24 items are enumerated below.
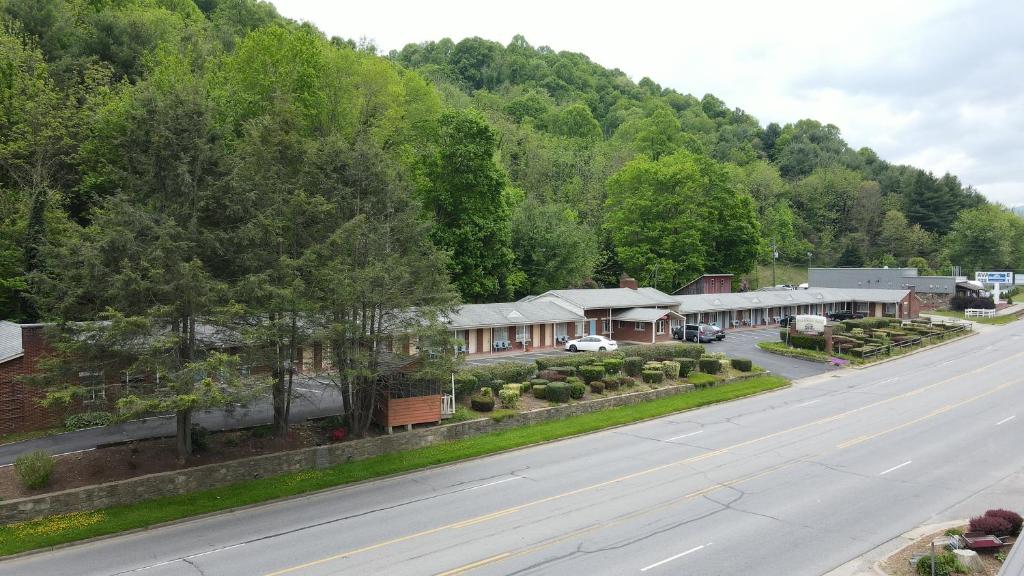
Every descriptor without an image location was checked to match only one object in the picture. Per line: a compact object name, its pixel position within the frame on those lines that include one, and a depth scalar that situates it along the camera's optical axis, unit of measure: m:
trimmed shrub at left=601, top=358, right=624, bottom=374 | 35.09
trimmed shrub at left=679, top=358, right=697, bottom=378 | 36.91
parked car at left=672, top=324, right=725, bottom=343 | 51.78
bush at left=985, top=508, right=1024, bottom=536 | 14.78
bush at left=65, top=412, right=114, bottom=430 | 24.75
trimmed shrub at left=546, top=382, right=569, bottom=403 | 30.20
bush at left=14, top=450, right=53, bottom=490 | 18.06
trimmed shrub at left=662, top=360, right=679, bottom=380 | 36.53
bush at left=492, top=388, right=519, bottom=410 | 28.67
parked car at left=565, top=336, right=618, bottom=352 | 44.09
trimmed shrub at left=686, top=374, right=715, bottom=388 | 35.82
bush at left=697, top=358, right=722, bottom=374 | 38.28
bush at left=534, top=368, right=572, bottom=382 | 33.06
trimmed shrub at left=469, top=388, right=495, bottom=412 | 28.05
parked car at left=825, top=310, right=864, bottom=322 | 66.18
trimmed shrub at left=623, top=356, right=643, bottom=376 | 36.09
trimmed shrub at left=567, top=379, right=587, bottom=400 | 31.11
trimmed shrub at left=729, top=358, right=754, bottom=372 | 39.69
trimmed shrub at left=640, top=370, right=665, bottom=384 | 34.82
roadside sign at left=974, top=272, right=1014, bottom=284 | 87.81
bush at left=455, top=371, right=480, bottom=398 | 28.95
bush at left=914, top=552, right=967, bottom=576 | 13.37
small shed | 24.91
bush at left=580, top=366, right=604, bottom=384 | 33.53
